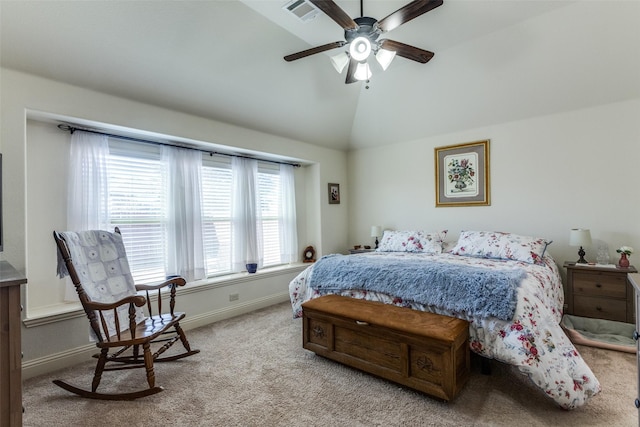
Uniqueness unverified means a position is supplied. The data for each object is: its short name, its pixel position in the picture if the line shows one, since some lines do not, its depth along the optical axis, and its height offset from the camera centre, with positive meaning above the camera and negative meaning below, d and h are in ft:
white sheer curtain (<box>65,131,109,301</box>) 8.67 +1.06
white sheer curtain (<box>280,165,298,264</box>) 14.88 -0.03
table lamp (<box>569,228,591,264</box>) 9.82 -1.02
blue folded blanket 6.48 -1.77
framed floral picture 12.71 +1.60
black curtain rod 8.68 +2.68
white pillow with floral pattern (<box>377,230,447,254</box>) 12.35 -1.25
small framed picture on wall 16.05 +1.13
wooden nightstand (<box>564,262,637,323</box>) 9.00 -2.64
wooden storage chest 5.96 -2.89
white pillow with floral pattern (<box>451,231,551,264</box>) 9.94 -1.27
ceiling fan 6.03 +4.07
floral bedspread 5.63 -2.77
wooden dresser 4.01 -1.76
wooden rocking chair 6.43 -1.84
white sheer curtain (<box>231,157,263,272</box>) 12.88 +0.16
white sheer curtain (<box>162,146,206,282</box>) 10.83 +0.19
